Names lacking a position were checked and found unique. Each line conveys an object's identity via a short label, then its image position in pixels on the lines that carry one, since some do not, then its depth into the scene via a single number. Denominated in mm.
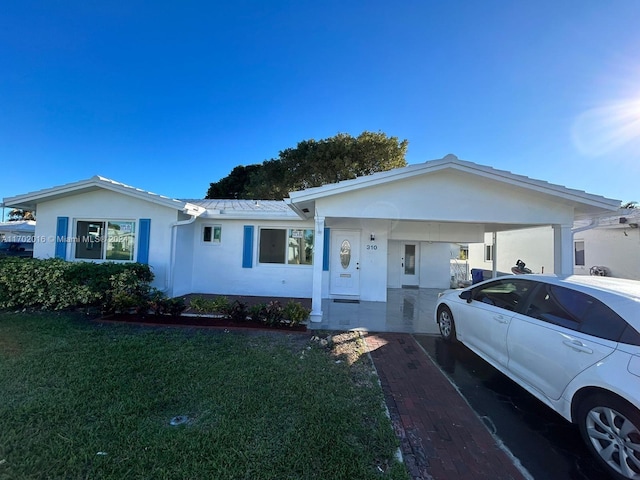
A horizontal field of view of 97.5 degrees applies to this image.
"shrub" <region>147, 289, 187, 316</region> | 6504
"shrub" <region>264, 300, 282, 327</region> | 6098
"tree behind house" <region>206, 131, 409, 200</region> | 18531
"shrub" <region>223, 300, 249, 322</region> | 6266
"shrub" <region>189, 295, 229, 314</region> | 6287
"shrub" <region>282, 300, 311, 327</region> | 6000
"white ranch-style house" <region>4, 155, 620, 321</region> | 6176
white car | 2193
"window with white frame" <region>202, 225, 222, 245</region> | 9641
